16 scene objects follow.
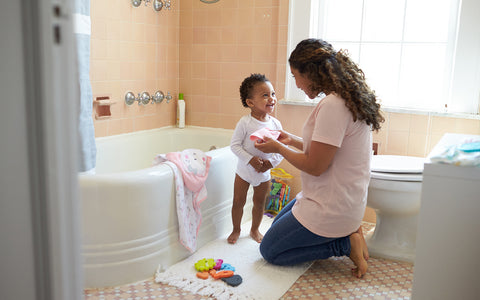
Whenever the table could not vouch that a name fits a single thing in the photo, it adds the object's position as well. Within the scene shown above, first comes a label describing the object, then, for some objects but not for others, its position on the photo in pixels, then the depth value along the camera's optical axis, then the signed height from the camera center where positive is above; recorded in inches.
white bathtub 76.2 -27.5
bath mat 78.7 -37.8
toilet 89.9 -26.1
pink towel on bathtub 85.6 -22.6
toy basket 121.5 -32.7
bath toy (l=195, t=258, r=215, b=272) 85.2 -36.6
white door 24.7 -5.1
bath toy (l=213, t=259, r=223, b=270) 86.5 -36.7
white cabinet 54.5 -19.2
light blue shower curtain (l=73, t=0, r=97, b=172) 80.4 -4.5
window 103.2 +7.1
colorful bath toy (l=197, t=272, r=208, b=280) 82.9 -37.2
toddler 97.3 -17.8
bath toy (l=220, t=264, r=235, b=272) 86.3 -37.2
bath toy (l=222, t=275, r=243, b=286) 81.0 -37.4
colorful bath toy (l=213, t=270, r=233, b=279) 83.0 -37.0
